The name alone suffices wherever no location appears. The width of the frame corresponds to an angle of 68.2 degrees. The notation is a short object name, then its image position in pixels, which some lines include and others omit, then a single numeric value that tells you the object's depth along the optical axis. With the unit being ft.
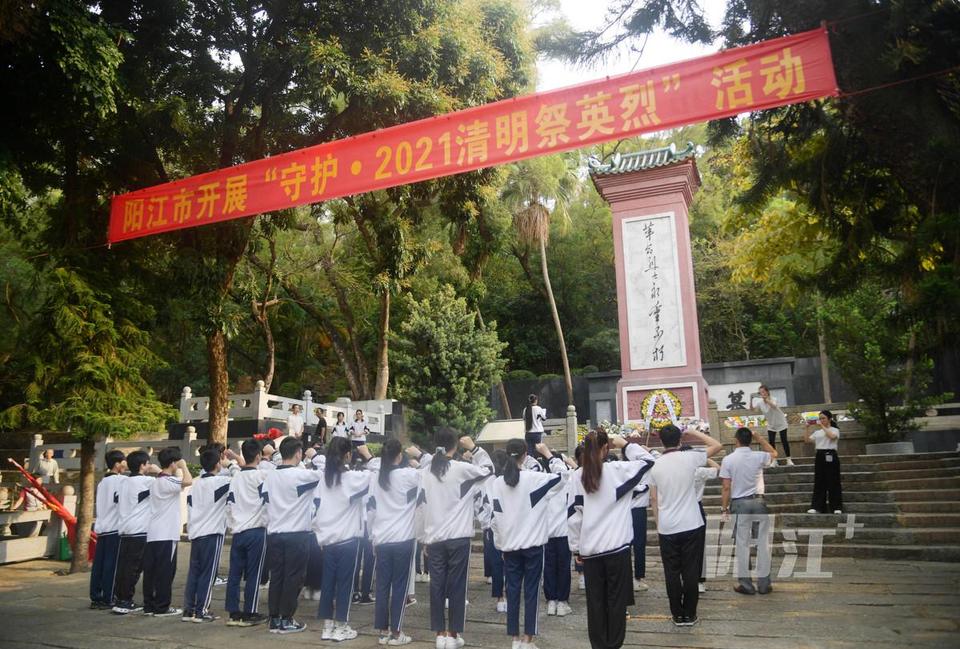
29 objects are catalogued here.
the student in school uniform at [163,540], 19.20
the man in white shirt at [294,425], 43.36
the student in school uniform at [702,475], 15.96
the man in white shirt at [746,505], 18.58
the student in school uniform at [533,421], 36.47
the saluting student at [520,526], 14.49
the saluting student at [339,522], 16.47
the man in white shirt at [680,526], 15.47
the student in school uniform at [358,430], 33.42
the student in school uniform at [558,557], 17.30
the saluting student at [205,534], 18.31
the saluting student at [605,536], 13.10
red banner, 17.62
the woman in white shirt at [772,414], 31.14
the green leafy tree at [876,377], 35.01
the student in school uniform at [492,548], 16.75
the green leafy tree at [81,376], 26.16
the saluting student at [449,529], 14.85
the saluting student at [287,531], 16.81
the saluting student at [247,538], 17.70
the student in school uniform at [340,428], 37.56
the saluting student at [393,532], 15.65
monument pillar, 42.37
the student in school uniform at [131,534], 19.77
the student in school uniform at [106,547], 20.65
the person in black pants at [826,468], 25.32
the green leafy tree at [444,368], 50.44
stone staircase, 23.72
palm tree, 62.75
